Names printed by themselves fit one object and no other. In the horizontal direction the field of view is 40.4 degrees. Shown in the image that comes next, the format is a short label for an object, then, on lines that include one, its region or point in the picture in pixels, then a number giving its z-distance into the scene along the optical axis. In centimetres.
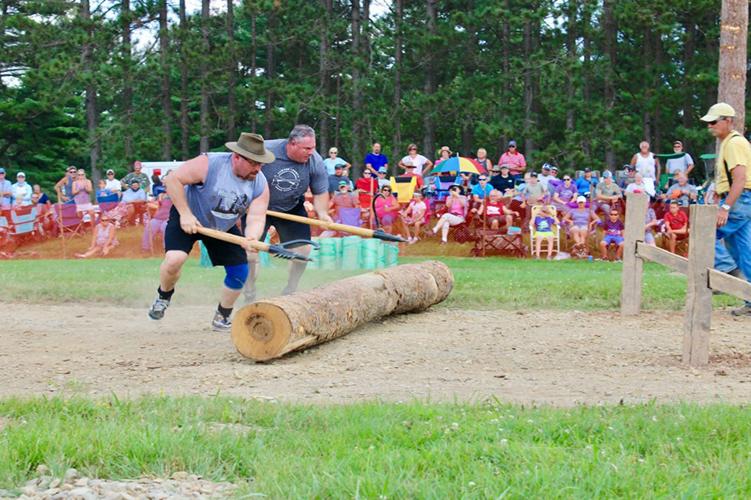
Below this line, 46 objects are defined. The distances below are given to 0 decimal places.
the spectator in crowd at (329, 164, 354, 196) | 1933
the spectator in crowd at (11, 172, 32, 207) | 2200
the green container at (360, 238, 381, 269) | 1546
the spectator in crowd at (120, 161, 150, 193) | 2244
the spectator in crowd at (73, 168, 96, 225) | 2152
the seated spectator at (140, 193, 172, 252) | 1950
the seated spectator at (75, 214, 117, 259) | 1994
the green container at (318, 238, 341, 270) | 1531
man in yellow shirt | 934
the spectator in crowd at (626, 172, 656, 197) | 1846
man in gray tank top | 830
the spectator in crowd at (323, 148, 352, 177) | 1980
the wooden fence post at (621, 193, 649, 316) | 916
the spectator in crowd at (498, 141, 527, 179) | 2119
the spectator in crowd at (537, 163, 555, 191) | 2000
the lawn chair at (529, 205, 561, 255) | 1838
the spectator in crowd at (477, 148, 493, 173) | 2197
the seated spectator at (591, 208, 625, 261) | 1792
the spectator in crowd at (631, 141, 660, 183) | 1939
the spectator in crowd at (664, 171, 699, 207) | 1834
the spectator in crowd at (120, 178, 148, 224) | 2123
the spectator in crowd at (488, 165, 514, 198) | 2008
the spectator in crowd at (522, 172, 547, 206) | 1908
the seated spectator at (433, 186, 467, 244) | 1919
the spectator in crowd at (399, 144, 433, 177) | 2125
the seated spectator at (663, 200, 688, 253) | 1747
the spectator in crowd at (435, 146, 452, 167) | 2167
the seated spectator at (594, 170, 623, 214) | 1886
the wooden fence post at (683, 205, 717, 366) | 673
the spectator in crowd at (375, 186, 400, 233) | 1919
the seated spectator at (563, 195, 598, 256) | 1834
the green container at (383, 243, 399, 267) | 1589
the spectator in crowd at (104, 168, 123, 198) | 2239
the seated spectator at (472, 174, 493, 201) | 1928
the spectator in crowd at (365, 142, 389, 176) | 2111
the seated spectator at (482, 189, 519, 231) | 1886
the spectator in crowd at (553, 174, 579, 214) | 1883
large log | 720
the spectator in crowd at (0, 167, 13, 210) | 2151
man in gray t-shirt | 949
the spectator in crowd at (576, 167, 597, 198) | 1984
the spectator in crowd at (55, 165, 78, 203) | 2306
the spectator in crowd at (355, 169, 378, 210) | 1916
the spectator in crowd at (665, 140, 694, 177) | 2023
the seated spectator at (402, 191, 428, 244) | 1942
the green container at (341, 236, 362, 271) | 1539
